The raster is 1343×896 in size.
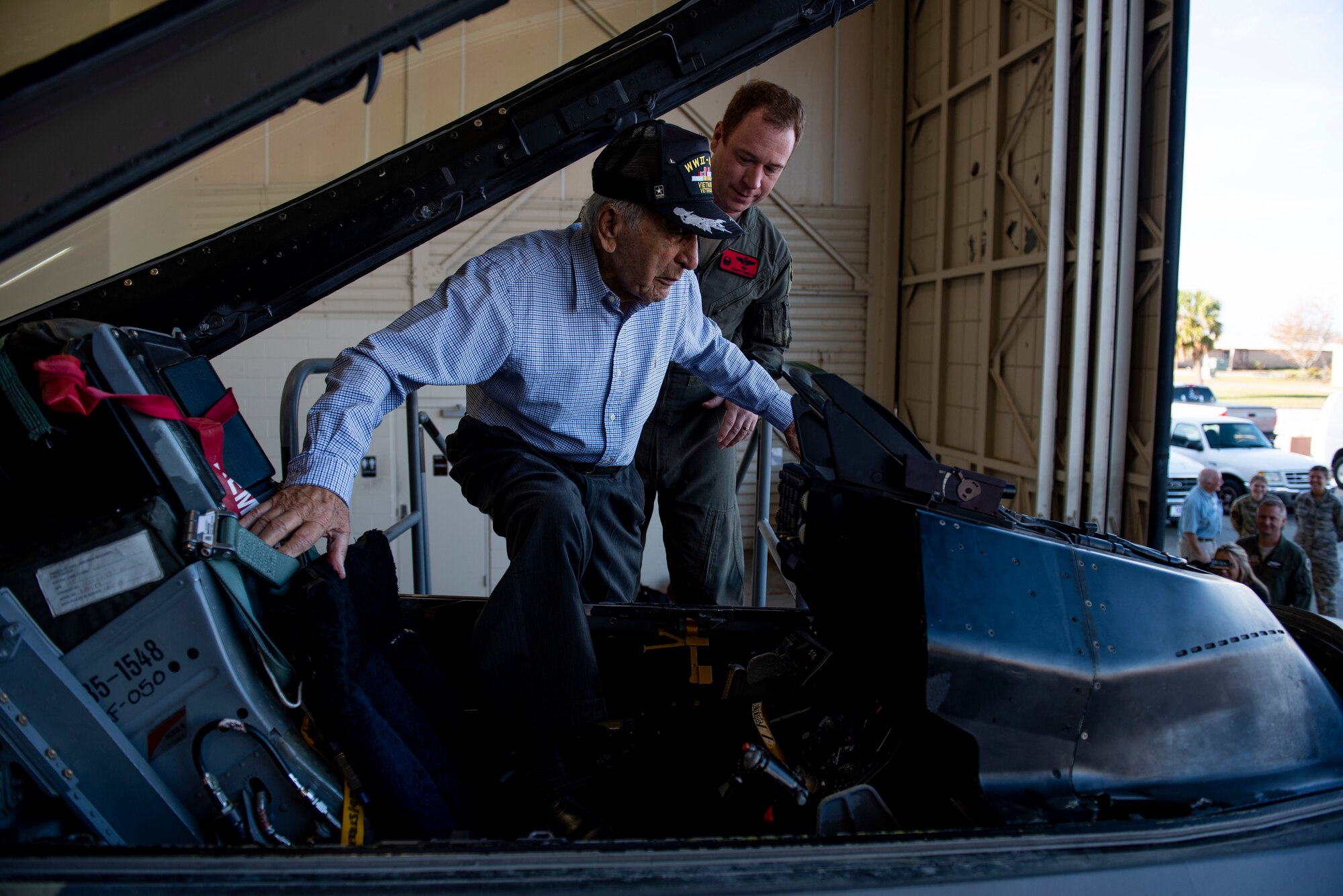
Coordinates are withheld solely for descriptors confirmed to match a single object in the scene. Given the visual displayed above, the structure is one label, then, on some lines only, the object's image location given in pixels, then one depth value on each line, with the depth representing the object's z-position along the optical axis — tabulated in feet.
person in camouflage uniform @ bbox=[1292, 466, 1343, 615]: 19.47
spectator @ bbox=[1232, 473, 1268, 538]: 19.25
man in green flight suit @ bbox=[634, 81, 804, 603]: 8.11
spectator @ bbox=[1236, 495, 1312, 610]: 17.31
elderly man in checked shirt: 4.83
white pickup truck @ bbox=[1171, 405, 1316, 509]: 30.09
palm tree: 73.87
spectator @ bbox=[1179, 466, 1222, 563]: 20.16
